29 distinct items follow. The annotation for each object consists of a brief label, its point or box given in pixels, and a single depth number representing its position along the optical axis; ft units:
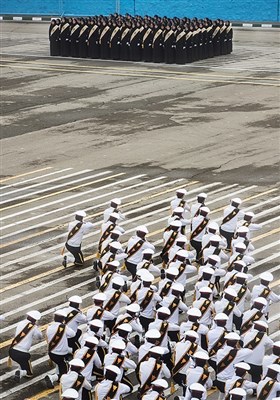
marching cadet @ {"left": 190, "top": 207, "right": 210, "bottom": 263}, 79.71
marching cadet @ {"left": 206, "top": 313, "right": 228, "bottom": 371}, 60.34
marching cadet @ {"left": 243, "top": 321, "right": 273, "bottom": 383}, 60.18
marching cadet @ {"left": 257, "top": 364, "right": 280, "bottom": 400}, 55.26
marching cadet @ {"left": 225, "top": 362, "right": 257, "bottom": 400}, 55.36
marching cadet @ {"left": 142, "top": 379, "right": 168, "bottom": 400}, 54.70
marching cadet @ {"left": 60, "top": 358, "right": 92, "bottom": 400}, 56.65
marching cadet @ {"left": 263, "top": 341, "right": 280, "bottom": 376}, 57.88
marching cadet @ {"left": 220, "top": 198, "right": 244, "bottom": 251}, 81.05
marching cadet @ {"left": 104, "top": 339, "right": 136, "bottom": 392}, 57.41
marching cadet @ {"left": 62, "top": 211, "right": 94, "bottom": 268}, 78.95
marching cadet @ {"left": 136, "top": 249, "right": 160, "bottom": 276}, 70.33
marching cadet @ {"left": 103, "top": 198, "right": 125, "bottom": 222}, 79.87
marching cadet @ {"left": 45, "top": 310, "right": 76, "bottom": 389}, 61.62
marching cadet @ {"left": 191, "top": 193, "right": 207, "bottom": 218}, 81.46
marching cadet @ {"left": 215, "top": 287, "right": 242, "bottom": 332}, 64.34
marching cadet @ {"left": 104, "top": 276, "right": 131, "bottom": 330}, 65.67
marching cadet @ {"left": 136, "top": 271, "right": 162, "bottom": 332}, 65.57
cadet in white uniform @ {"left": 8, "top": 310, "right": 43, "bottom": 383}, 62.34
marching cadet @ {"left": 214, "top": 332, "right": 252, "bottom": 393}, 58.59
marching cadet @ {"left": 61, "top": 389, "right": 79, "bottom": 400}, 53.36
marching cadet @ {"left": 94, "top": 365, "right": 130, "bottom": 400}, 55.93
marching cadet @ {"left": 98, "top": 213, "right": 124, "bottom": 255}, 77.15
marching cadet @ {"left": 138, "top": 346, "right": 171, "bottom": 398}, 57.52
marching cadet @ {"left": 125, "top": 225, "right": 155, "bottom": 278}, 74.49
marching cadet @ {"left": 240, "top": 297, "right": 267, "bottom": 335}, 62.64
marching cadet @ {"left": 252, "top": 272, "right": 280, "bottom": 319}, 65.77
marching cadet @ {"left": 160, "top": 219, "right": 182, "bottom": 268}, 76.07
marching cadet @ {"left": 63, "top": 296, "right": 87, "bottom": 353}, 62.75
